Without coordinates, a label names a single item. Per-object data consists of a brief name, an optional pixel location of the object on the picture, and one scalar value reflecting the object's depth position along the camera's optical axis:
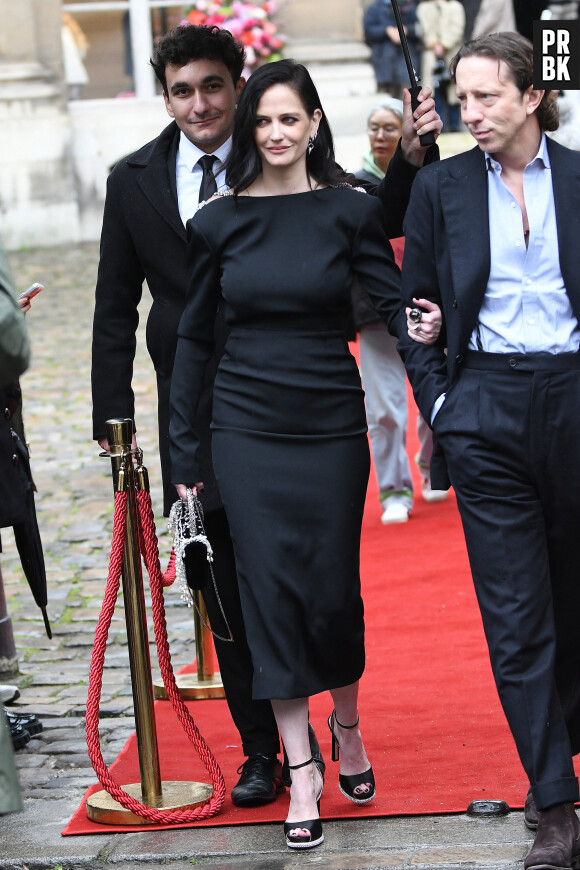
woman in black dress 8.18
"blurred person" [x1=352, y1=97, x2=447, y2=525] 15.79
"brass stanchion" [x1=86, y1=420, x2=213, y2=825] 8.74
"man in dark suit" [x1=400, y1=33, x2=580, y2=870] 7.48
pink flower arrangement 36.27
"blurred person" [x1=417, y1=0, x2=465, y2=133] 34.91
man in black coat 8.86
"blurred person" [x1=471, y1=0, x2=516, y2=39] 35.36
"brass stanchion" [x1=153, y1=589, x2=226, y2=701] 11.29
